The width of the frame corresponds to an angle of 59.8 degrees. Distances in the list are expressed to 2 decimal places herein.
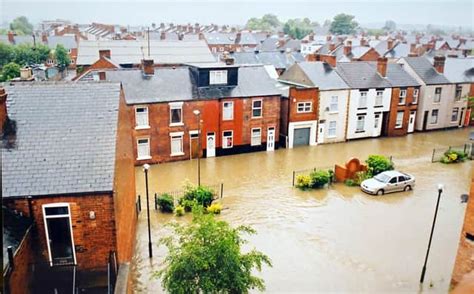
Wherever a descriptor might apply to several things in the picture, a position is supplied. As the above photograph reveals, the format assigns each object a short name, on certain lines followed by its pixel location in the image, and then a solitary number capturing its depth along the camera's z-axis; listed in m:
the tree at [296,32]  140.75
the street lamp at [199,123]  30.60
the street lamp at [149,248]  18.18
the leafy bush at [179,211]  22.44
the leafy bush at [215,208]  22.67
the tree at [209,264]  11.68
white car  25.53
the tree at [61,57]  61.59
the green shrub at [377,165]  27.83
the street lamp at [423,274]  16.58
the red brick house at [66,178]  11.90
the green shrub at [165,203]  22.69
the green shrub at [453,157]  32.00
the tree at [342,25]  151.12
